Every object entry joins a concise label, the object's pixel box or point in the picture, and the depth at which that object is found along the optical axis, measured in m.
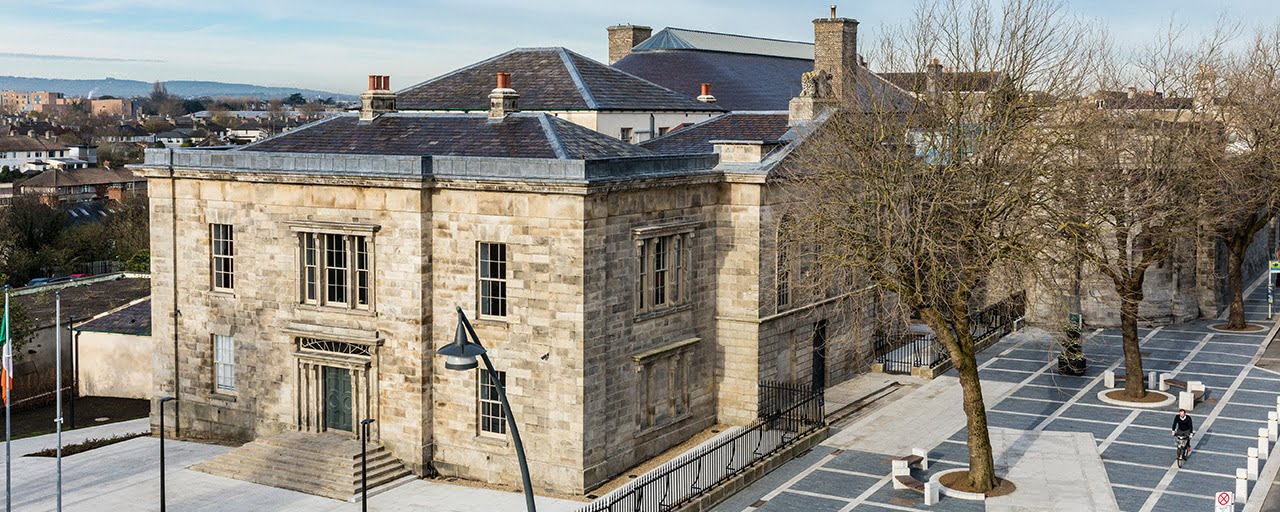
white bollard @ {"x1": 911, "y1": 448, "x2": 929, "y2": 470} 31.62
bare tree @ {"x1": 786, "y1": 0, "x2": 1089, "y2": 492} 29.42
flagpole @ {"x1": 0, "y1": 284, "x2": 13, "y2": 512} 27.28
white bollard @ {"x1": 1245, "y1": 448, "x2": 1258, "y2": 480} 30.38
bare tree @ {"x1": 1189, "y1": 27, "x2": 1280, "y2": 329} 45.88
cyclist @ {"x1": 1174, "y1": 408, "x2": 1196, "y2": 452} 31.77
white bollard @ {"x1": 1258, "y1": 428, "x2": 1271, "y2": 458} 32.41
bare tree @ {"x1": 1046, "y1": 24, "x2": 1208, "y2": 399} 34.72
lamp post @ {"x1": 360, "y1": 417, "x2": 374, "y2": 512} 25.88
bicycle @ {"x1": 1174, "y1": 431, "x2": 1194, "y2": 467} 31.89
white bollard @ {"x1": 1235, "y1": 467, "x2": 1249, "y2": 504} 29.03
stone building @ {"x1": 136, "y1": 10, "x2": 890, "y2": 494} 30.11
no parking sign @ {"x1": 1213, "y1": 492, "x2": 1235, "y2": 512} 25.50
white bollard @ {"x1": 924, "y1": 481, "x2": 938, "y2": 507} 29.22
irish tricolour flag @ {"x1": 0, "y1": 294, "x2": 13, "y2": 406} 28.03
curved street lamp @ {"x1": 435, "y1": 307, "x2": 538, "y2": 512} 19.20
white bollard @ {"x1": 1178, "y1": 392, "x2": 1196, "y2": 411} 37.11
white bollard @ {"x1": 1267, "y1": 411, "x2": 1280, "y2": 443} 34.47
